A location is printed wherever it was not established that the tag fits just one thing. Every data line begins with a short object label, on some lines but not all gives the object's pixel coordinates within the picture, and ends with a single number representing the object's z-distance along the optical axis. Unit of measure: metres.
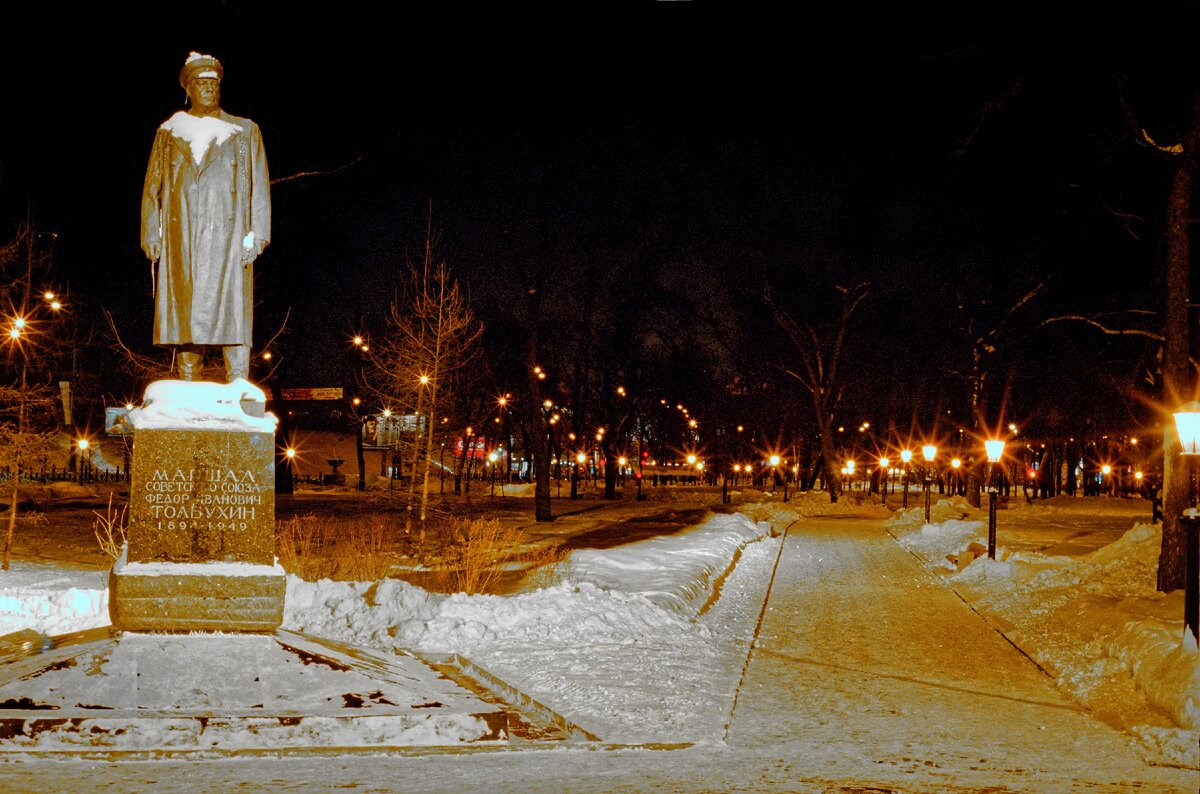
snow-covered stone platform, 7.15
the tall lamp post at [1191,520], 9.98
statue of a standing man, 8.96
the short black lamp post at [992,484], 20.88
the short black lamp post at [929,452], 36.41
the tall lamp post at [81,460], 59.31
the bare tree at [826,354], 51.78
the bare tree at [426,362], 22.72
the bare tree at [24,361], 18.66
